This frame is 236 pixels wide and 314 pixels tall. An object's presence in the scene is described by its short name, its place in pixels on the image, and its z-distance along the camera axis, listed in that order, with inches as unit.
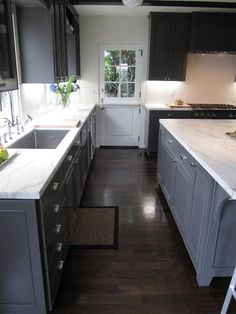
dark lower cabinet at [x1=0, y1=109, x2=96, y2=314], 54.2
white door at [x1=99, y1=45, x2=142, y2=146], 204.2
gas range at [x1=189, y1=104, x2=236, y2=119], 189.6
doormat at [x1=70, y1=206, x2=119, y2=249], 94.5
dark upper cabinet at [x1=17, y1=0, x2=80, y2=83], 107.0
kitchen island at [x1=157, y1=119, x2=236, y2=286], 65.8
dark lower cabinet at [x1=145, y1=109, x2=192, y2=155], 188.5
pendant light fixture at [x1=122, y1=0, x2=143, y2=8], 123.7
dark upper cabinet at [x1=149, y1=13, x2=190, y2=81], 182.1
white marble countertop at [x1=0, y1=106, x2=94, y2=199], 52.0
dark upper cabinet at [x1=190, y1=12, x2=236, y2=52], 180.5
